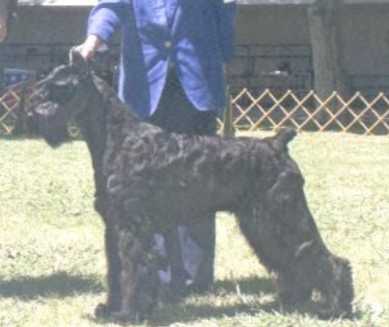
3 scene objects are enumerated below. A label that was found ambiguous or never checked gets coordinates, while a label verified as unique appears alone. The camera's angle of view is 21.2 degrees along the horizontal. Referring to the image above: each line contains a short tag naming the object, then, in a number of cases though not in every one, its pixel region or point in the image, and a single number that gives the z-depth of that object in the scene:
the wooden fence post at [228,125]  11.41
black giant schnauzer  5.04
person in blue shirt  5.45
